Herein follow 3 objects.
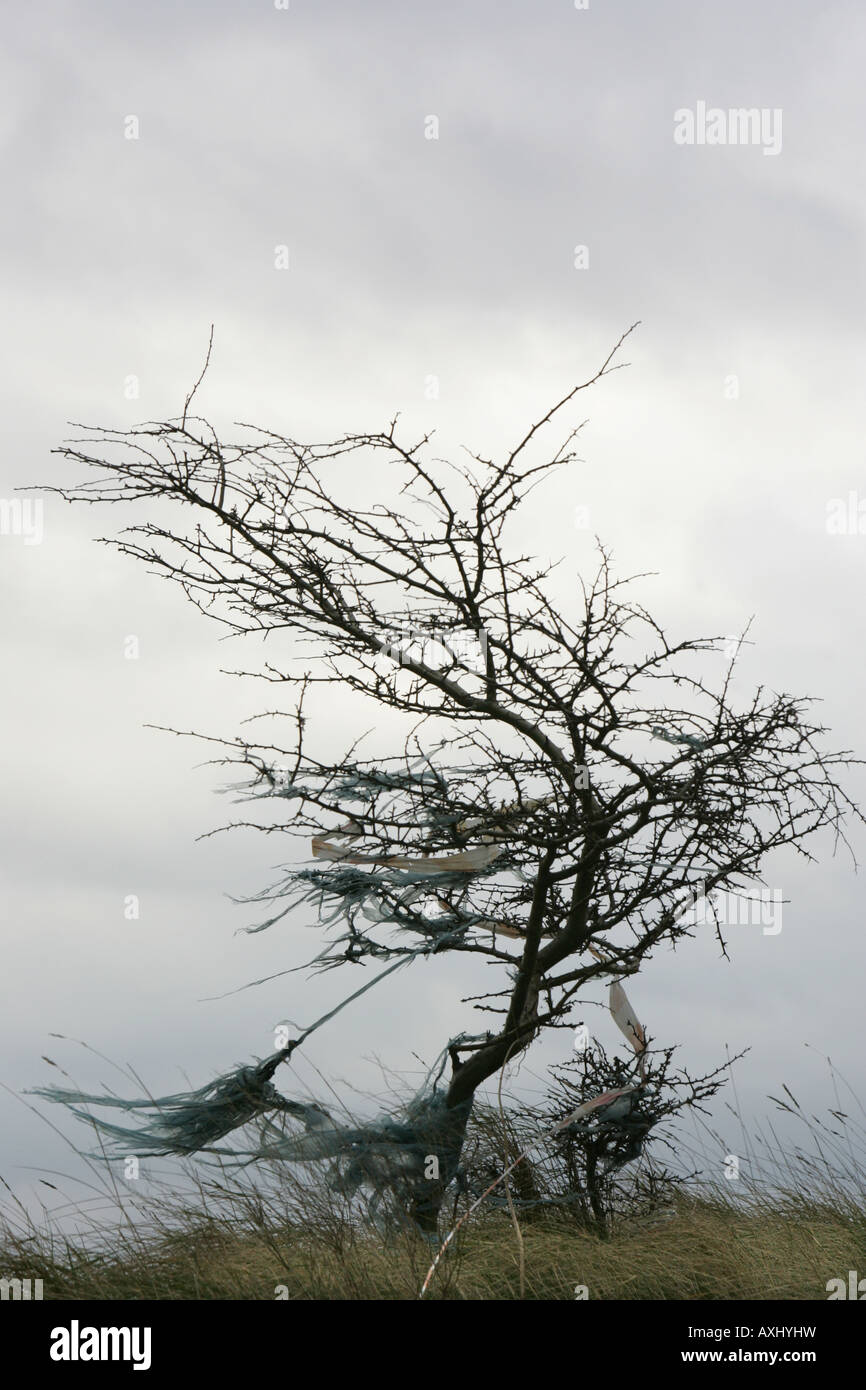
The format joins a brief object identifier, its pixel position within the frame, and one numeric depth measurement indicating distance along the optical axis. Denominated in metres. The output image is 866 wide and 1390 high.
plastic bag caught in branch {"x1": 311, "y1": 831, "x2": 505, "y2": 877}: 7.38
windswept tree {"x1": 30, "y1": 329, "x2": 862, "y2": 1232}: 6.91
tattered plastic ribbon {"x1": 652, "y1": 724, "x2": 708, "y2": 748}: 7.41
